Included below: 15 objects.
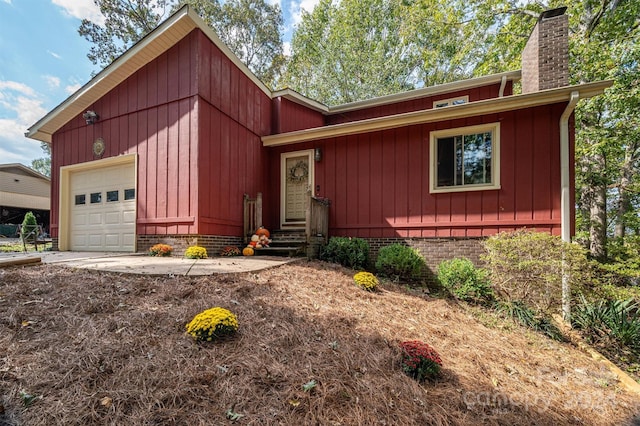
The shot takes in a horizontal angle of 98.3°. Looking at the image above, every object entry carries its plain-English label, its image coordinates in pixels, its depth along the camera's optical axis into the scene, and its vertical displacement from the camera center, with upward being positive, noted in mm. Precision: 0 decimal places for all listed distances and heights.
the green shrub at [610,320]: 3951 -1626
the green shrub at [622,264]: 4445 -847
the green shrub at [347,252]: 6098 -892
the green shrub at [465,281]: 5008 -1281
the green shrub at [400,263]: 5812 -1063
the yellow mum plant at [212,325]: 2342 -976
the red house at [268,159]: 5645 +1265
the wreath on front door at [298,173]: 7698 +1131
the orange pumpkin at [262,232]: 6828 -484
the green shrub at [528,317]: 4086 -1643
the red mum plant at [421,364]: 2361 -1305
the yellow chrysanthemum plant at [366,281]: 4512 -1136
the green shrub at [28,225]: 8843 -434
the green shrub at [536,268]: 4289 -888
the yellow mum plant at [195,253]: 5422 -795
